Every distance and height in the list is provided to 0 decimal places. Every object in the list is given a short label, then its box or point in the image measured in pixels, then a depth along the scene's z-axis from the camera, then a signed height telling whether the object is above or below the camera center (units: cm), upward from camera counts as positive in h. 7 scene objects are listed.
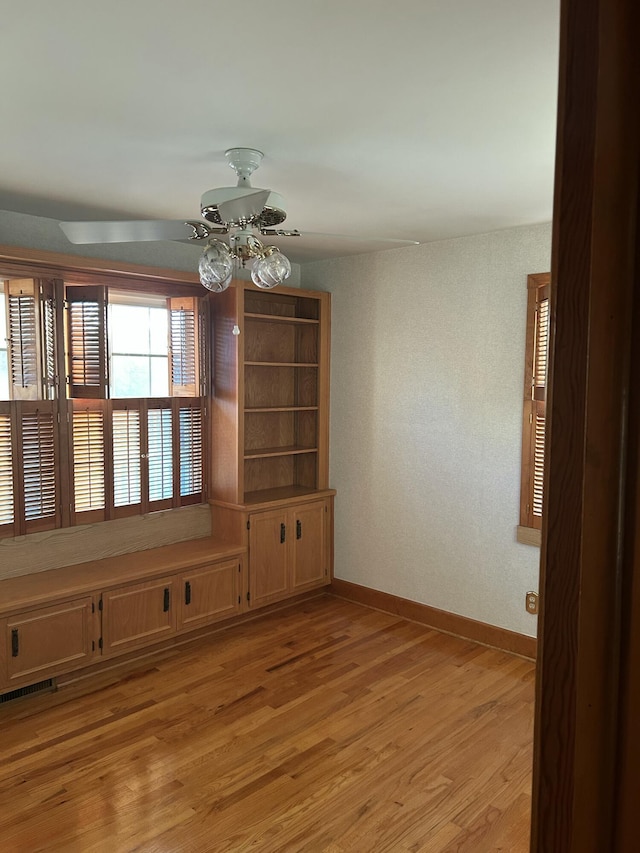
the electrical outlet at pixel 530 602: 396 -131
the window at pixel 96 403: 360 -13
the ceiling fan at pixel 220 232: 236 +56
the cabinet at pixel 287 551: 449 -120
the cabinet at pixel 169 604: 374 -135
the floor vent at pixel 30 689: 342 -165
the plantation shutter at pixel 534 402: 382 -9
